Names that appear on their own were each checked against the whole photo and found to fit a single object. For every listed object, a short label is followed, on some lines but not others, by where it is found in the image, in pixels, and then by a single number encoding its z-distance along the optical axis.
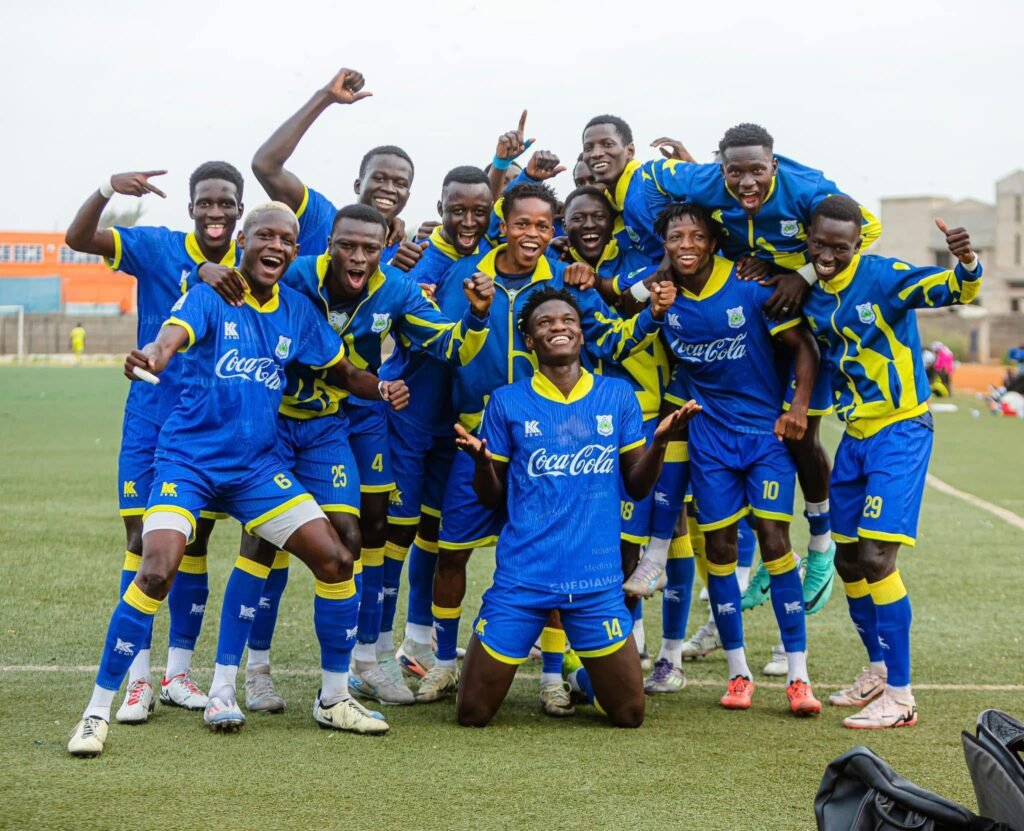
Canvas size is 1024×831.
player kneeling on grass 5.64
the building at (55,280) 58.31
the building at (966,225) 68.75
